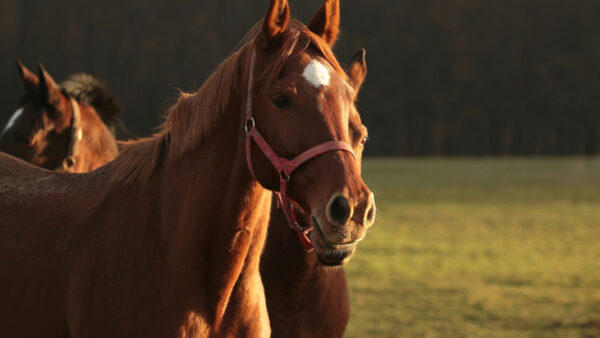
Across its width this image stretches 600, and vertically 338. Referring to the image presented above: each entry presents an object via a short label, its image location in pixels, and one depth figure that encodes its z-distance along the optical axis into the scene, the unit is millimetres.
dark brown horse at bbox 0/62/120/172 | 10109
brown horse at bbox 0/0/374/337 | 5023
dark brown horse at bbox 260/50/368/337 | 7844
